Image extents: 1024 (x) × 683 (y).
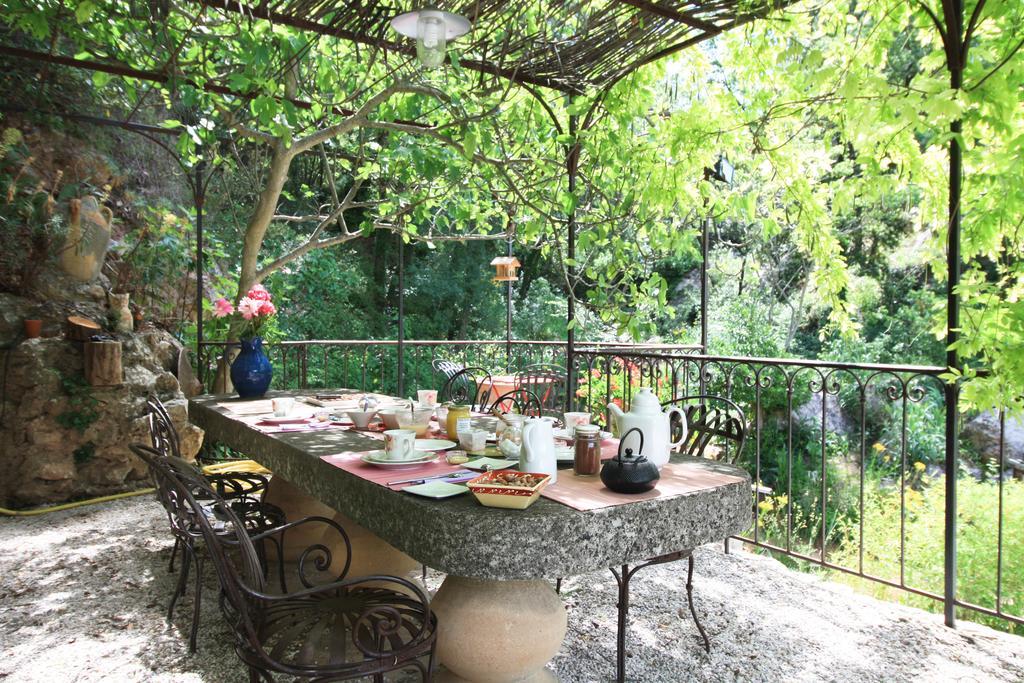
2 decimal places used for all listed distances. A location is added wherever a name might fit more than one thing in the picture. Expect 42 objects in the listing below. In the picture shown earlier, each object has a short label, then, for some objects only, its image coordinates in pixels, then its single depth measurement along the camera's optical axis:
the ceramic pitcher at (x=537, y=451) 1.73
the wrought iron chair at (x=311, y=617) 1.45
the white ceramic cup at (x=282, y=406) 2.85
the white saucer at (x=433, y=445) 2.19
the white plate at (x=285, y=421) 2.73
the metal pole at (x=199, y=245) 4.66
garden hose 3.88
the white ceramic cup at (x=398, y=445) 1.96
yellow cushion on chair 3.32
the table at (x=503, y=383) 5.84
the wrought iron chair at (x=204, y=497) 2.29
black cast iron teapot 1.63
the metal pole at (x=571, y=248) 3.43
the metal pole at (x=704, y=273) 4.29
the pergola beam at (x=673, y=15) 2.56
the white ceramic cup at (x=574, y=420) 2.38
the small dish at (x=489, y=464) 1.90
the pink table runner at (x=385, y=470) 1.77
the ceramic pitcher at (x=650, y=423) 1.85
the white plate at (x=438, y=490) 1.59
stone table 1.44
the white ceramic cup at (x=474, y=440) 2.13
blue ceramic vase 3.53
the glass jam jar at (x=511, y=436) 2.06
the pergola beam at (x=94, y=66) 3.27
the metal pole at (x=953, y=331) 2.28
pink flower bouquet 3.47
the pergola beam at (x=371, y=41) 2.85
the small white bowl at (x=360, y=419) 2.61
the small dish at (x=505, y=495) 1.49
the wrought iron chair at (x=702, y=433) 1.99
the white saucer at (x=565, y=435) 2.33
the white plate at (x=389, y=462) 1.91
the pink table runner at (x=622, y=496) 1.58
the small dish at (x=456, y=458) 1.98
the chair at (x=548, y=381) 4.57
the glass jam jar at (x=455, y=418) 2.40
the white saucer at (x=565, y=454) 2.03
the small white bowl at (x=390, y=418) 2.51
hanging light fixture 2.22
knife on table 1.74
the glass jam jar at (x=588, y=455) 1.86
